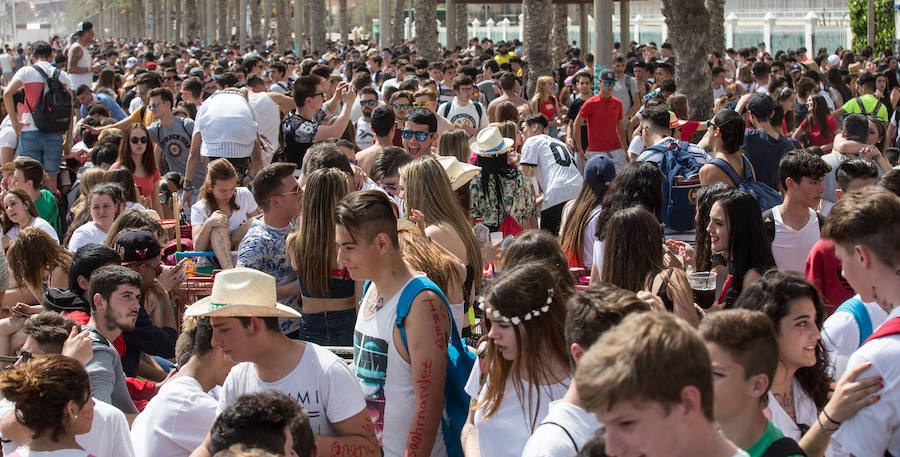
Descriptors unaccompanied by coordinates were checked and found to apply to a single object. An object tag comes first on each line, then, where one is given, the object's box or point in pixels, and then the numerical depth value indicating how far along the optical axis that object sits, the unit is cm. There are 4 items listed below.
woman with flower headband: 357
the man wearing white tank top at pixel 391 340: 399
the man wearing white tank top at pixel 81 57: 1642
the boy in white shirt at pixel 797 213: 576
